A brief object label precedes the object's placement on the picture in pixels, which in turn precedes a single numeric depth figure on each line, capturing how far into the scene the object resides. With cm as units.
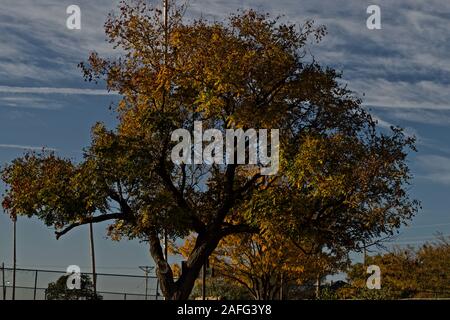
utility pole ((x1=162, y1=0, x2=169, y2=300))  3191
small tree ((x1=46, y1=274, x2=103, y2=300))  4694
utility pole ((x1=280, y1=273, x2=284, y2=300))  4656
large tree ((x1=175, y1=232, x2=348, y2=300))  4309
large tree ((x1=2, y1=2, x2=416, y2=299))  2973
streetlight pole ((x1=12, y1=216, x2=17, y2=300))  4922
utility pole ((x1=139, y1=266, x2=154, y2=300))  5155
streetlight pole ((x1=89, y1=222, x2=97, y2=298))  4777
